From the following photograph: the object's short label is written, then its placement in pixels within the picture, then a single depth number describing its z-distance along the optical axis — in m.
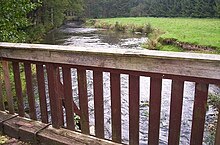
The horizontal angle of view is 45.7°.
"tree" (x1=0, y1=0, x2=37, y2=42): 6.83
